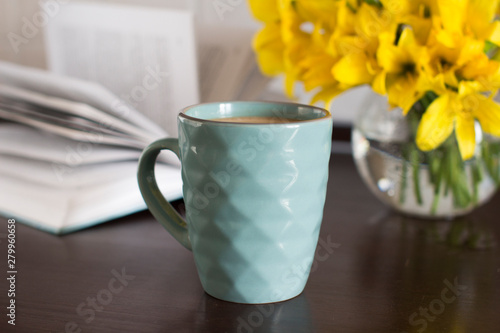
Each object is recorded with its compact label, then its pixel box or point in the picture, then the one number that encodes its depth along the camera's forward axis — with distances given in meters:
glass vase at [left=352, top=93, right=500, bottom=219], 0.58
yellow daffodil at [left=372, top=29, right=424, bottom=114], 0.48
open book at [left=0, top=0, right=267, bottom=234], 0.58
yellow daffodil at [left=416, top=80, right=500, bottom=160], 0.49
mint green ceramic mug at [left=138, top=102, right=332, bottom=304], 0.39
